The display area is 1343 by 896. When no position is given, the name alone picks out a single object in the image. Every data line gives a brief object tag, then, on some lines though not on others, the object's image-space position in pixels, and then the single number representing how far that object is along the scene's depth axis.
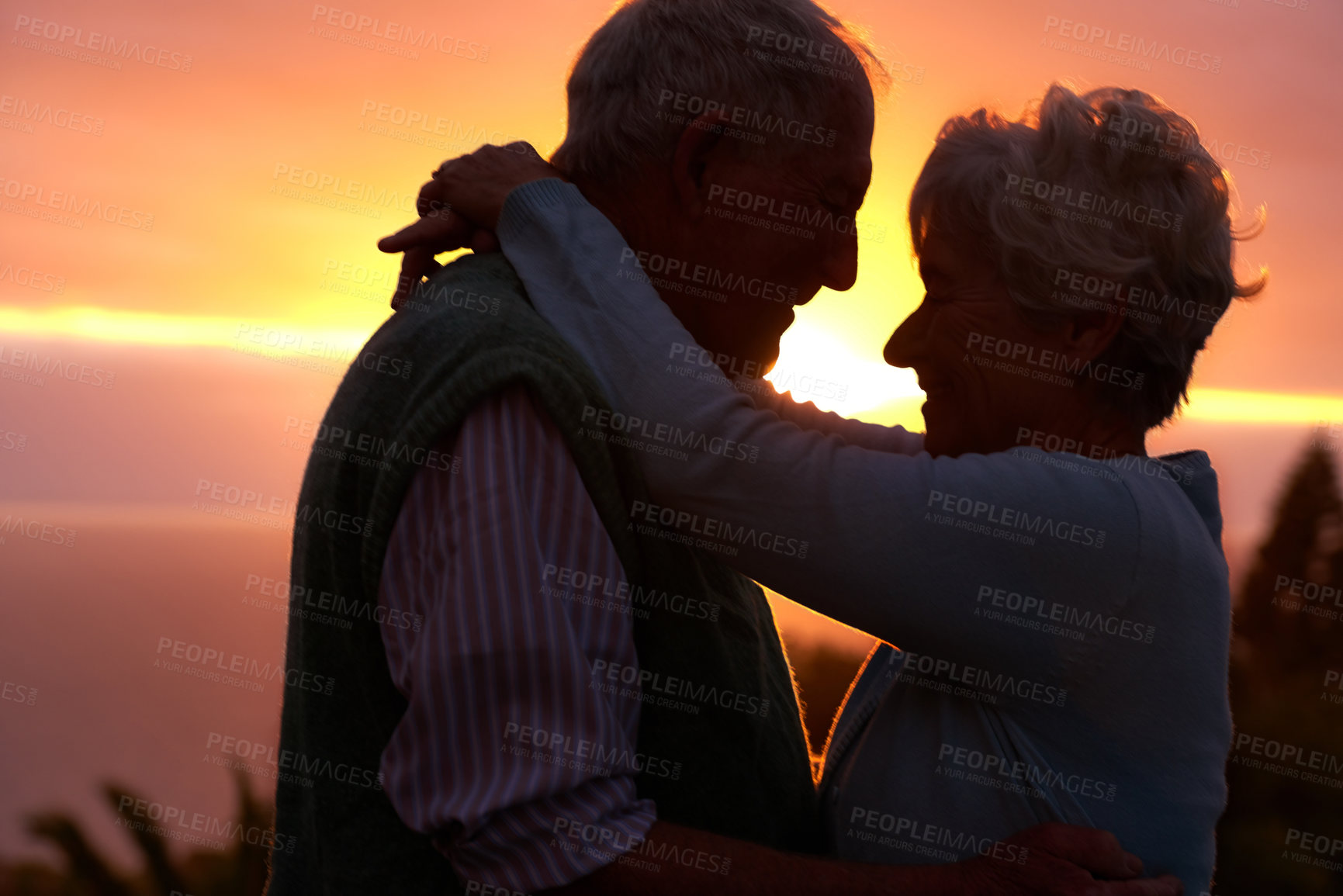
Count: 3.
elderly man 1.35
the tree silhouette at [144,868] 5.61
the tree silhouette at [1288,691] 6.25
